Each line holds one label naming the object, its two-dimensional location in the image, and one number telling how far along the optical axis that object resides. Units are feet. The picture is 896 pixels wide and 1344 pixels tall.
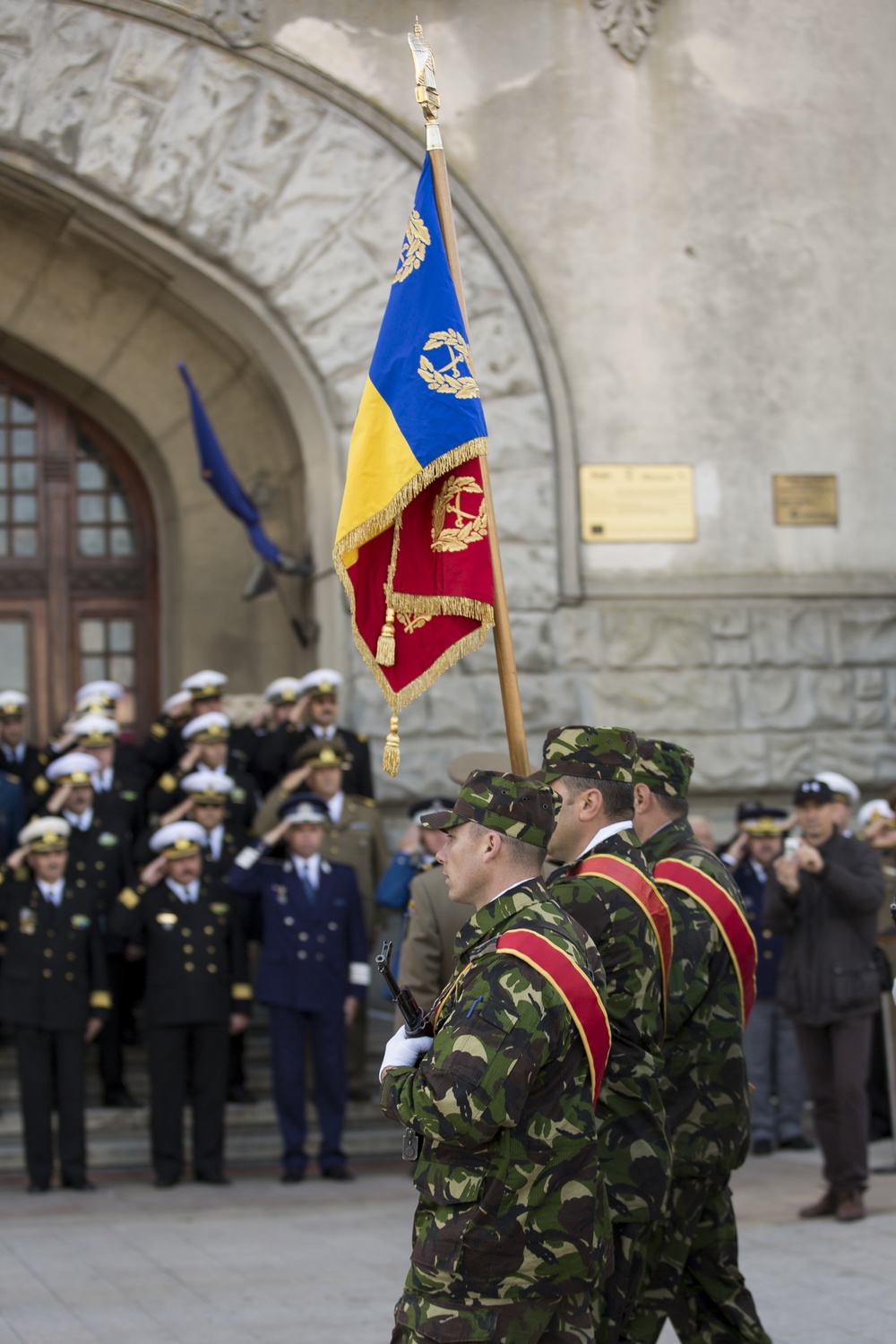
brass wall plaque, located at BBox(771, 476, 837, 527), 39.06
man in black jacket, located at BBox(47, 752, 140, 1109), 31.14
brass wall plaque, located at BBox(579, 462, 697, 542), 38.17
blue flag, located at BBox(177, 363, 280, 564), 37.35
